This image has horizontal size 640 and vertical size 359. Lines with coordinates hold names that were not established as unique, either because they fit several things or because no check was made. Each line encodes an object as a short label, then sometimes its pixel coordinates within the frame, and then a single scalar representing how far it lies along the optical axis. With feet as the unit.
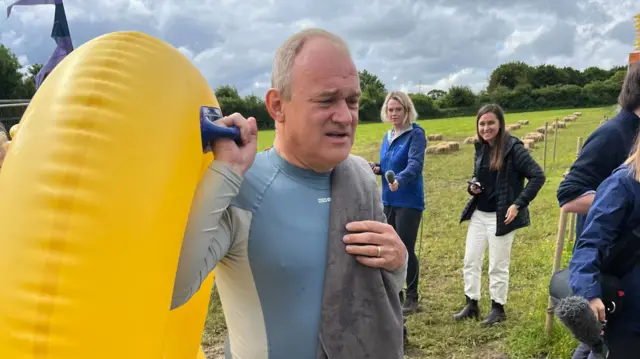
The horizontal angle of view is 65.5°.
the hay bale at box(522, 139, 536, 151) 71.87
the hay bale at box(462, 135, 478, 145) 82.26
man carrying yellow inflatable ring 4.88
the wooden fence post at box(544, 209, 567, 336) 13.95
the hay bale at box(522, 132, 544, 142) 78.20
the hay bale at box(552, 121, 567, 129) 103.24
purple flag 5.94
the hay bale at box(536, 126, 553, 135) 90.88
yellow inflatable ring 3.45
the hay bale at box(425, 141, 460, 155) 72.33
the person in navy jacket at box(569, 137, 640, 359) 7.63
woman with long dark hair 15.55
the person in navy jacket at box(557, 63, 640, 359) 9.64
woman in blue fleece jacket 16.35
